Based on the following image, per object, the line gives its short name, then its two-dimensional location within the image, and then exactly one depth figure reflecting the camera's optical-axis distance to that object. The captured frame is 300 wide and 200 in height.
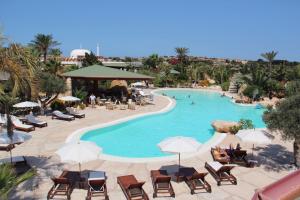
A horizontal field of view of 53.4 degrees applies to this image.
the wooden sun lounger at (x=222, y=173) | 9.89
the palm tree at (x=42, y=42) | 48.06
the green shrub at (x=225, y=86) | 43.47
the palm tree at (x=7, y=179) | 5.45
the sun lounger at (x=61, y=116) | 19.81
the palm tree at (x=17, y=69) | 7.32
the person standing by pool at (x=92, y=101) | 26.10
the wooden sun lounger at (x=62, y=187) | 8.70
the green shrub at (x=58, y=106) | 22.56
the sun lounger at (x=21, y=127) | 16.21
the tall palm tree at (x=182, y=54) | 61.29
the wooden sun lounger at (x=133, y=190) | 8.66
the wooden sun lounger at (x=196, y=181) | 9.28
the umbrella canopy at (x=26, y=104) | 18.26
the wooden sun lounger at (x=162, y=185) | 9.05
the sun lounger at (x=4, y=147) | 12.99
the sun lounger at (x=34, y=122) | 17.52
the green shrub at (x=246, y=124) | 17.78
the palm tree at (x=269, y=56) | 47.50
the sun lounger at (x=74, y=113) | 20.75
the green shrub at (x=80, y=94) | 26.12
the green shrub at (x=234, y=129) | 16.87
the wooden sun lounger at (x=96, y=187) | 8.75
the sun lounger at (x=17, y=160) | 10.80
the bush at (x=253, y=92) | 32.34
